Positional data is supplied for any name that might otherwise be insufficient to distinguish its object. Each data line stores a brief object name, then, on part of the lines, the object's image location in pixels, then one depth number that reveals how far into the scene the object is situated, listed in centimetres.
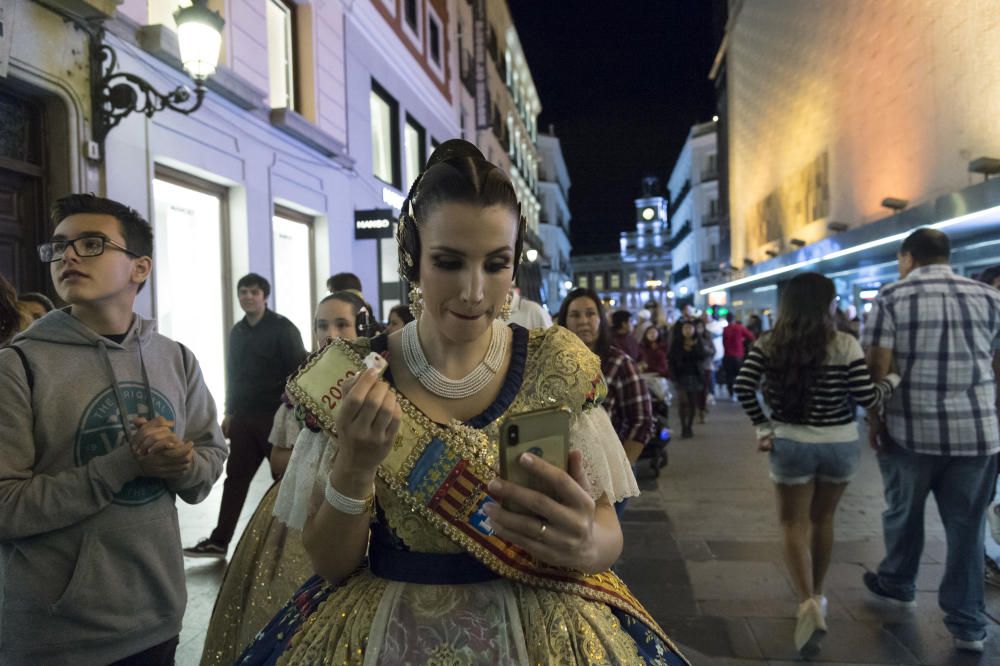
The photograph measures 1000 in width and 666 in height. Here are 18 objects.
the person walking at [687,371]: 984
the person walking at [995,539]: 407
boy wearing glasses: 178
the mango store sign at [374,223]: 1046
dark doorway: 488
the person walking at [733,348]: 1294
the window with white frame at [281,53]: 867
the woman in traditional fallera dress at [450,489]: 126
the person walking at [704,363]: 1054
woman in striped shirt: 354
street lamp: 523
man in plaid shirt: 342
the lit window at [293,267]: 885
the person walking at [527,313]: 483
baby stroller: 669
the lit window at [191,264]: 636
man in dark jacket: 473
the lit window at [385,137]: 1220
